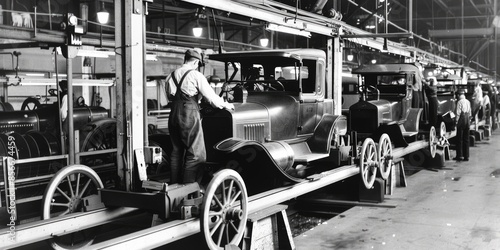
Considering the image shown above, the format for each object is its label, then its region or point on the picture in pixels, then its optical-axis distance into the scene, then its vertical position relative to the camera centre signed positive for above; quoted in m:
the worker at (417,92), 12.42 +0.44
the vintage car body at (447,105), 14.37 +0.16
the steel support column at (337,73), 9.76 +0.71
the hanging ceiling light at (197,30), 15.03 +2.34
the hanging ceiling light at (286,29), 7.63 +1.25
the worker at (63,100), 10.02 +0.29
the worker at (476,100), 19.19 +0.38
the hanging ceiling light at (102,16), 12.05 +2.22
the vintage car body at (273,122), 6.27 -0.12
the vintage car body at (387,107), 10.45 +0.09
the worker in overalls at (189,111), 5.51 +0.03
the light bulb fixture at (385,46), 10.85 +1.34
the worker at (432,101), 13.29 +0.25
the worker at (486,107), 21.98 +0.14
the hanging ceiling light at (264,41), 17.85 +2.40
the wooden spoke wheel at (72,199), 5.25 -0.86
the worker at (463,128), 14.23 -0.46
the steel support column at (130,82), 5.26 +0.32
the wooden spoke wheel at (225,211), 4.95 -0.95
